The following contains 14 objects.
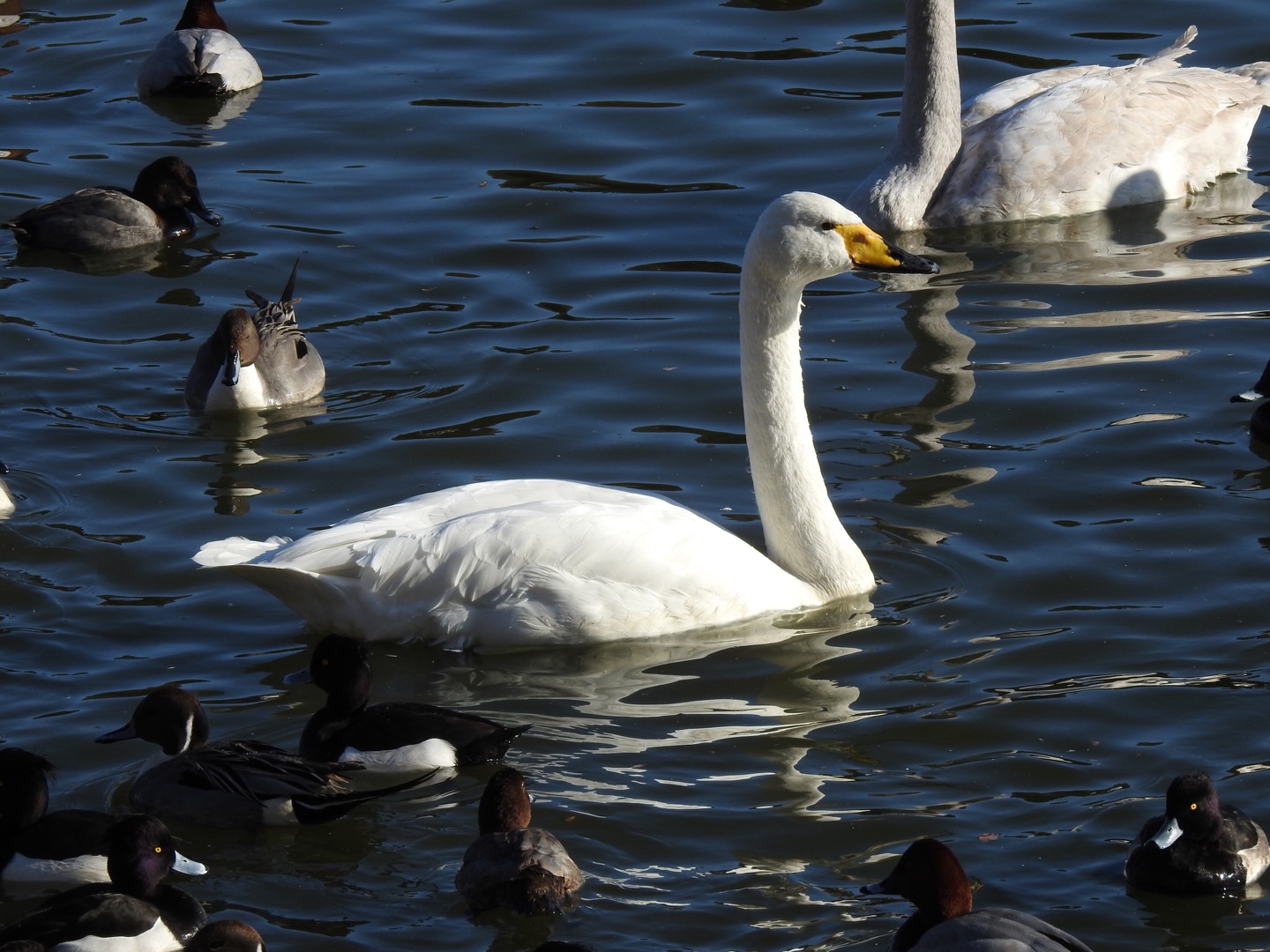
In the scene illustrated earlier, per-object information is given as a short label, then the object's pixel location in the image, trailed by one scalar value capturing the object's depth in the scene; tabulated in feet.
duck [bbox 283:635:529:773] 50.88
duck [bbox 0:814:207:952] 43.65
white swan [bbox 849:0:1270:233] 89.20
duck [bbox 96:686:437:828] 48.70
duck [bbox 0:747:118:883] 47.14
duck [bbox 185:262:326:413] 74.64
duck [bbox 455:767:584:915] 44.57
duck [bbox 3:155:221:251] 88.99
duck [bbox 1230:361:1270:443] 69.56
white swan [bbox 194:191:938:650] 56.80
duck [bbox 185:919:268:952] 42.27
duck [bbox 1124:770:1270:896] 44.75
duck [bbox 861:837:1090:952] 39.93
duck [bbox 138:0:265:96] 105.50
